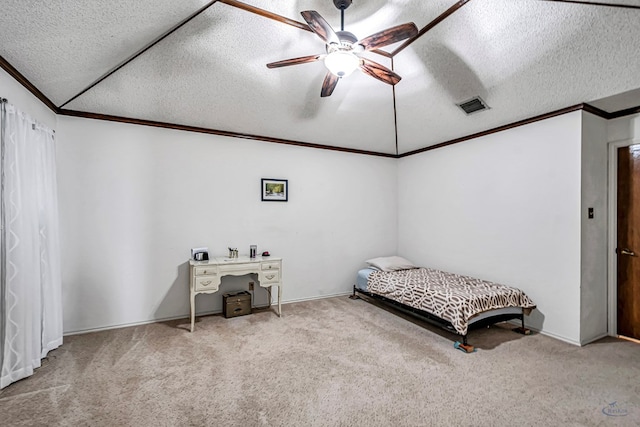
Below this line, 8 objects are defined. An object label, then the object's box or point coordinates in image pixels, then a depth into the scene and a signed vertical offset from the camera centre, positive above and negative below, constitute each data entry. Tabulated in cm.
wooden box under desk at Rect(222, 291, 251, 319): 388 -120
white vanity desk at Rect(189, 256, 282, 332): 346 -73
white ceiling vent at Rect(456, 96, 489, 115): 339 +117
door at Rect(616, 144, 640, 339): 319 -36
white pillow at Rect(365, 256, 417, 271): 461 -83
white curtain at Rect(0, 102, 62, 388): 230 -30
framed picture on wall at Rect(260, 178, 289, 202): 439 +28
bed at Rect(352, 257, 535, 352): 304 -99
